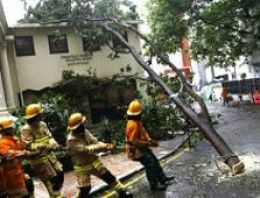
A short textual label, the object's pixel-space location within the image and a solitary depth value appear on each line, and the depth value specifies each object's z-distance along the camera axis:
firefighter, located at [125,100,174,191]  4.75
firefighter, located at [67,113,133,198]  4.26
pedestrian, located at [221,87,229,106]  15.13
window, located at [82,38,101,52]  11.16
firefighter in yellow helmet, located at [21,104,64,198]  4.26
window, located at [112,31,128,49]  11.70
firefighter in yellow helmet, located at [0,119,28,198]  3.79
